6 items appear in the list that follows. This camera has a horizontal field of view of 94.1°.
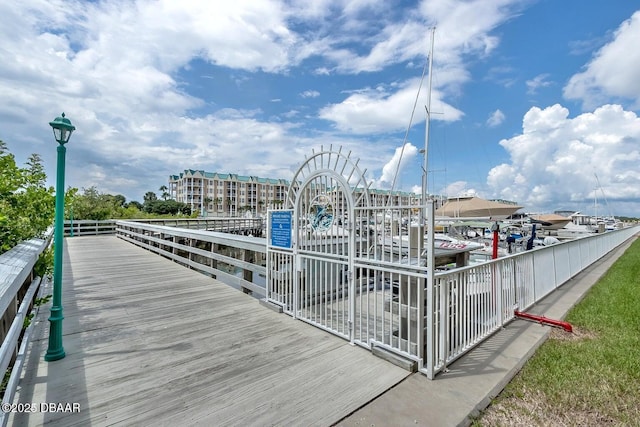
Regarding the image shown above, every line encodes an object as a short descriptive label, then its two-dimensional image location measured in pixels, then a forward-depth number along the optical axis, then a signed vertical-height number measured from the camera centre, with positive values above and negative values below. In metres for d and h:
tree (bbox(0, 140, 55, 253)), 3.45 +0.19
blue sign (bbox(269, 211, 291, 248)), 4.50 -0.22
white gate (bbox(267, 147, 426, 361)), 3.07 -0.48
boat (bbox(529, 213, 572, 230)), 24.98 -0.59
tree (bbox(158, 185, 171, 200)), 81.88 +6.15
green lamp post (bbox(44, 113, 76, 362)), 2.90 -0.24
